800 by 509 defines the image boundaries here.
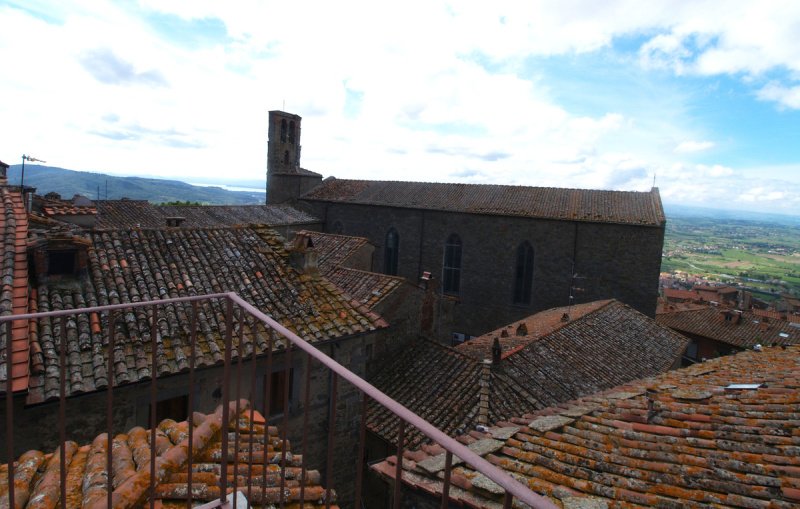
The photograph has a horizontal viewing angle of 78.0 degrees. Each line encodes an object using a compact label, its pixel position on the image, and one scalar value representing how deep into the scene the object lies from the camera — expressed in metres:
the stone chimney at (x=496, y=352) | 12.30
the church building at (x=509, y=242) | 23.11
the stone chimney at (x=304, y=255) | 10.65
